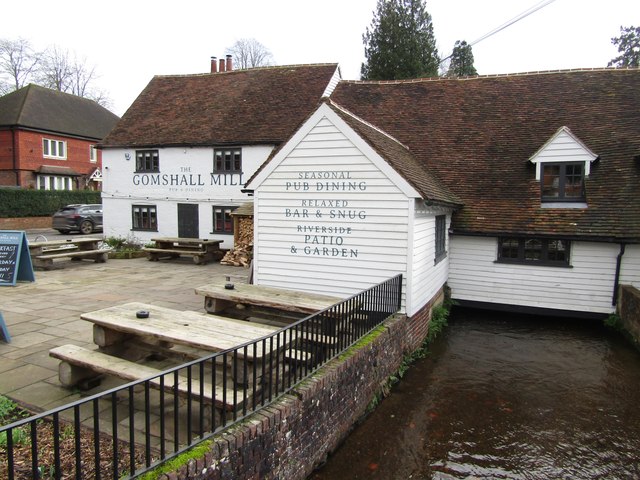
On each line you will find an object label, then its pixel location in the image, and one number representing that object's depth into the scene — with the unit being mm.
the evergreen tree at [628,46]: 38784
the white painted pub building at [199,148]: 18188
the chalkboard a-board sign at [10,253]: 11258
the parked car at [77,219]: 25641
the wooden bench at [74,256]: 14078
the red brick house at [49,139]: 30797
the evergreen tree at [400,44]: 29328
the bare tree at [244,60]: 45500
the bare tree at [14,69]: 41531
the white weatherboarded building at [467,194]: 8555
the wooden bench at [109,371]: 4184
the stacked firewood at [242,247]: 16331
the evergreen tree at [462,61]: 39219
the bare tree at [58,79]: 43938
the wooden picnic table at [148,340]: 4770
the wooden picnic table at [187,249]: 16578
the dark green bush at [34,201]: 27188
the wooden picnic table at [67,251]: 14102
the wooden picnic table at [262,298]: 6953
